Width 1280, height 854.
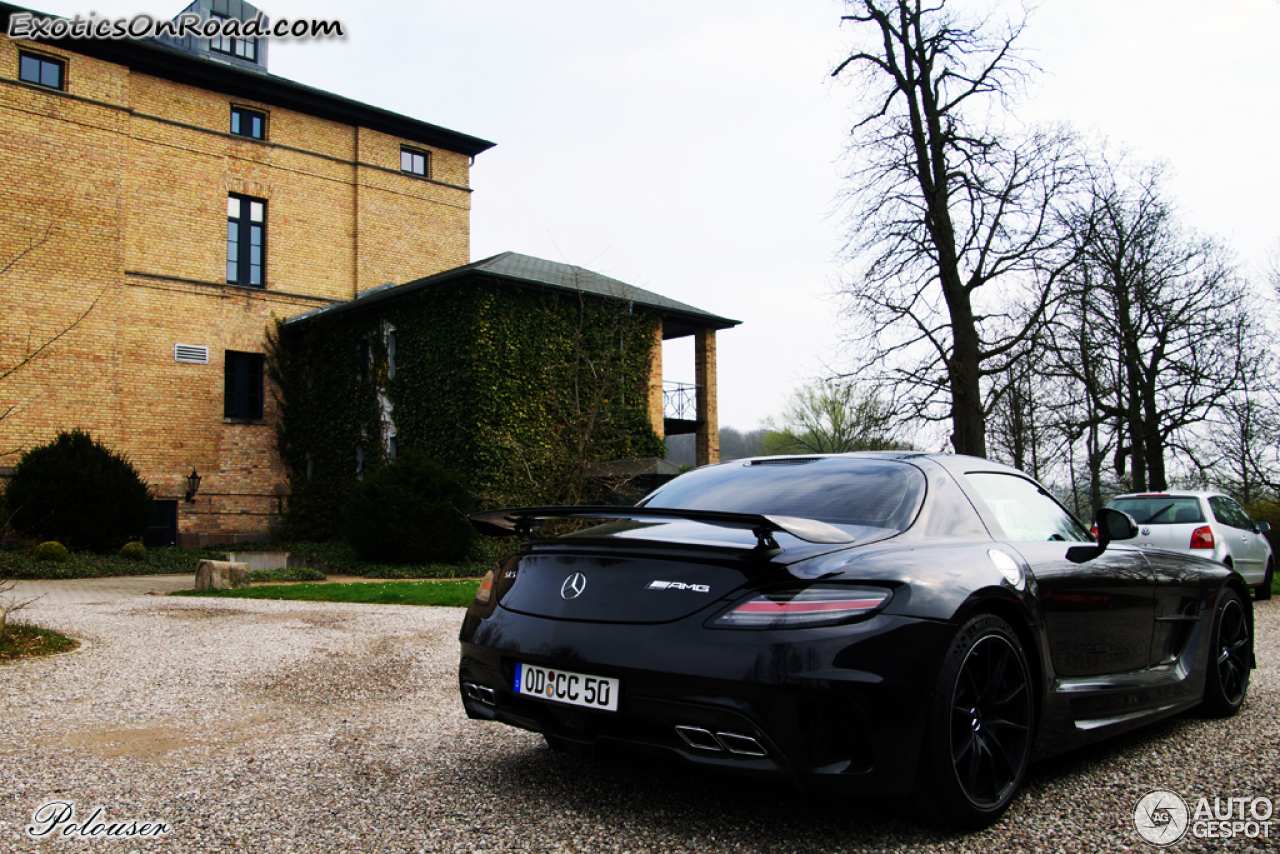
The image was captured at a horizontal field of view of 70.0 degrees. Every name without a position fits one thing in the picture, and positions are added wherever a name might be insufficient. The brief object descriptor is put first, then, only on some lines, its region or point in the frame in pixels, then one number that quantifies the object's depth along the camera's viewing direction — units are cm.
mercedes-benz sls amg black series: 266
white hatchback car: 1081
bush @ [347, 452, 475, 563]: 1723
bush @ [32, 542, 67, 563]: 1645
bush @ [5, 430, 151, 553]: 1780
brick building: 2161
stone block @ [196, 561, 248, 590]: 1354
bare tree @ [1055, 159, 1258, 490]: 2512
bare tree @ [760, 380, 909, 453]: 4847
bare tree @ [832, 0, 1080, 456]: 1803
